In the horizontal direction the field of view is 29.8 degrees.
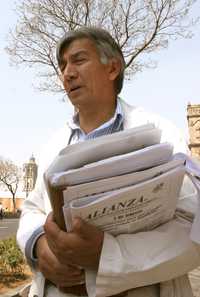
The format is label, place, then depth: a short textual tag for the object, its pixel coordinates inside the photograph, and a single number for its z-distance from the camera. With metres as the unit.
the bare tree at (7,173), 57.81
